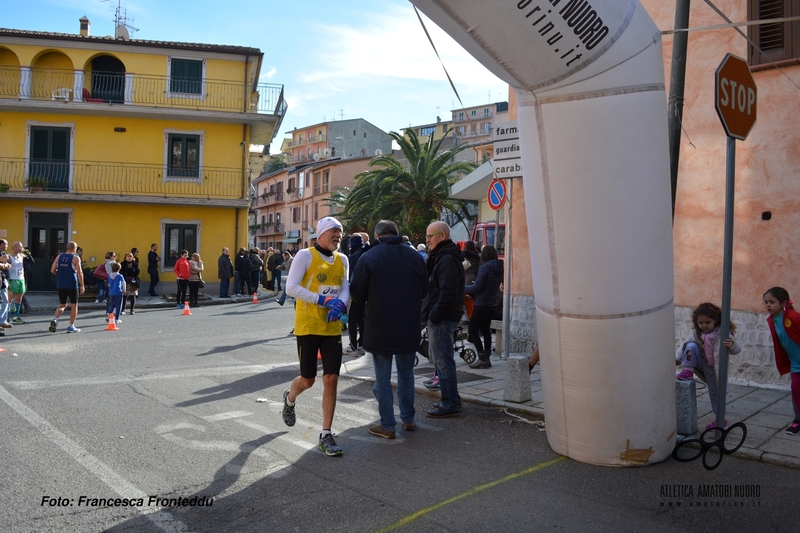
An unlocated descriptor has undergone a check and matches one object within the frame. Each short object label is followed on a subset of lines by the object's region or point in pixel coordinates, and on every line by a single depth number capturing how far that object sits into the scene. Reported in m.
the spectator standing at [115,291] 15.28
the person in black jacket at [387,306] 5.84
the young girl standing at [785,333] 5.73
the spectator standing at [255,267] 25.76
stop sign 5.10
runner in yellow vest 5.46
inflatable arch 4.76
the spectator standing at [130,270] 20.96
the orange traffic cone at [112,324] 14.27
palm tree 30.20
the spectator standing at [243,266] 25.19
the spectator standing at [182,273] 21.28
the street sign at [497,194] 9.85
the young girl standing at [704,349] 5.98
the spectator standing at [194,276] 21.67
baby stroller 9.25
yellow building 26.56
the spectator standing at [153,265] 24.47
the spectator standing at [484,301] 9.59
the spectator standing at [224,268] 24.48
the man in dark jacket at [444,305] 6.80
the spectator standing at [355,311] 9.87
